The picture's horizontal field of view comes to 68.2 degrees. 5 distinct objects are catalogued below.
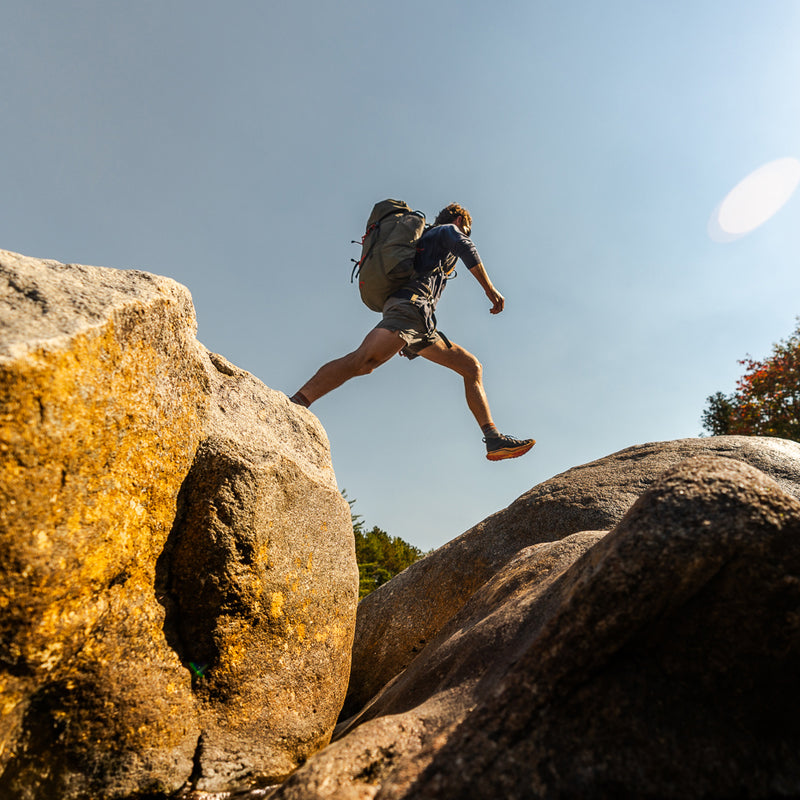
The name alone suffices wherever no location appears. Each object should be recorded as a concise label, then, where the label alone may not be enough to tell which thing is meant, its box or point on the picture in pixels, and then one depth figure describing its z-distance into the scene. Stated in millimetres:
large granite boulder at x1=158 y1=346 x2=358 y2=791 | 2328
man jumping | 4660
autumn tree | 17125
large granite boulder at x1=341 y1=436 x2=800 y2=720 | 4238
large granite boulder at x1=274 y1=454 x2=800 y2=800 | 1371
